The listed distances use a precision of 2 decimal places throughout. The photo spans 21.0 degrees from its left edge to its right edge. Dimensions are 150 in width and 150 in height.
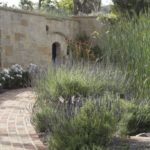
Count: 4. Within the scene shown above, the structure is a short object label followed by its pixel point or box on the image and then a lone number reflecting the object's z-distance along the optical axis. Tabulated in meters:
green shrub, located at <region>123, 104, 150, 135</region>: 6.10
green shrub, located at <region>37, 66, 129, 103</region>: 6.66
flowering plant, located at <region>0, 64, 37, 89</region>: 11.30
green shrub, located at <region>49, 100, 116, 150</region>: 4.32
